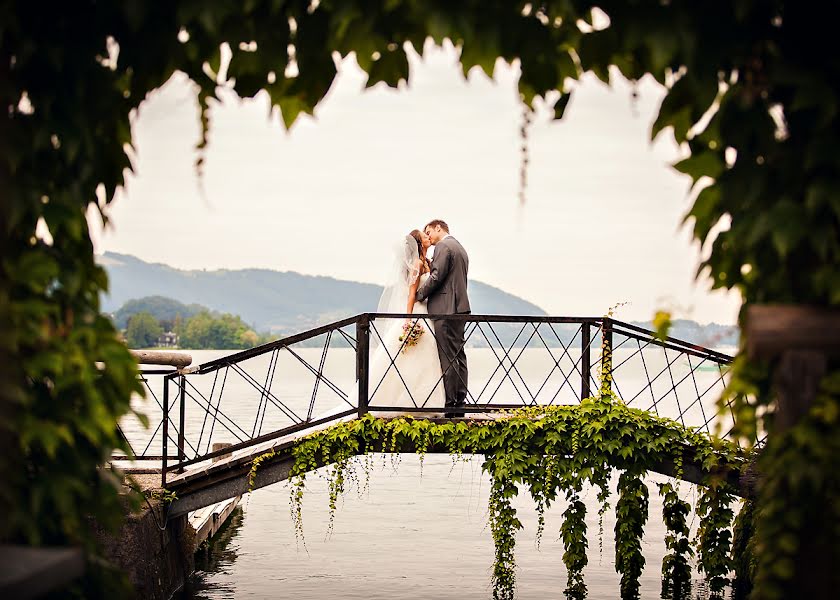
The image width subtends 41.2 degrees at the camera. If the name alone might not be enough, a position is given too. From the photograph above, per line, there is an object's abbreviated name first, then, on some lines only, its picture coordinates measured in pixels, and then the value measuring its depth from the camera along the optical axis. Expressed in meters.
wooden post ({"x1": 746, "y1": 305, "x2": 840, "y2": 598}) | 3.72
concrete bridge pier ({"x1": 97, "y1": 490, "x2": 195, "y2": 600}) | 9.70
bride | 12.17
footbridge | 10.62
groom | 11.84
